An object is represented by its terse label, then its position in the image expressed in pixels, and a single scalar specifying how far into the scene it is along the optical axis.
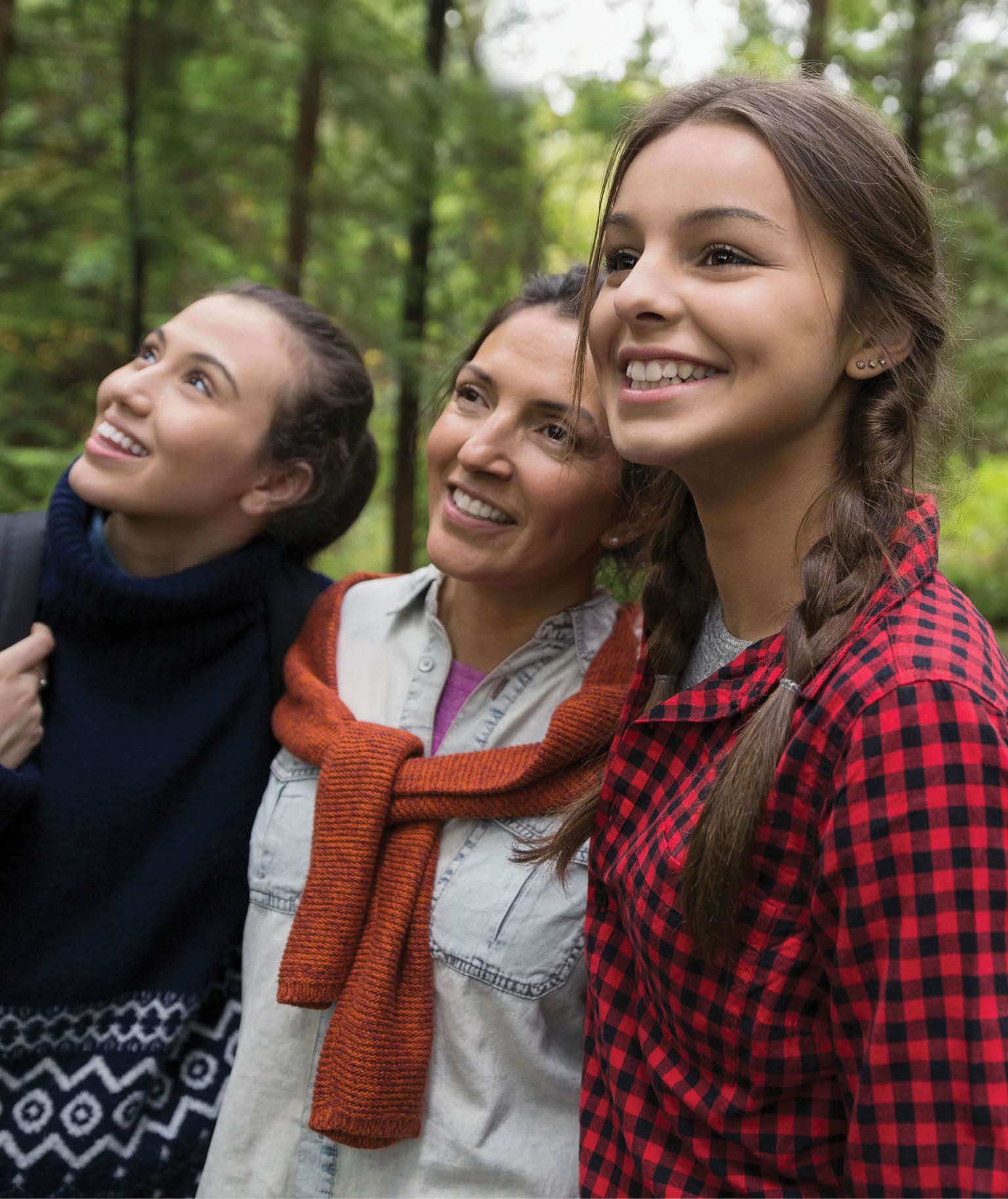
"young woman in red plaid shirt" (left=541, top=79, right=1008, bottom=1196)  1.21
